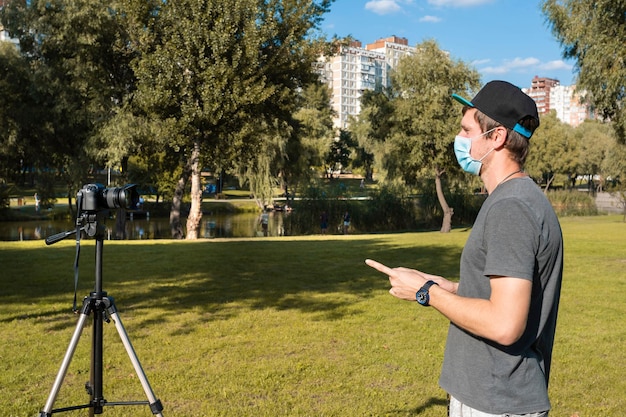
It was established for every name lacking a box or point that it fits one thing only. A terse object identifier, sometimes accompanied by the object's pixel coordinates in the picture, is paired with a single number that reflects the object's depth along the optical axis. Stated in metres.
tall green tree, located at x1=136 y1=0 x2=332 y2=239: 21.36
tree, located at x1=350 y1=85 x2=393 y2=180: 33.41
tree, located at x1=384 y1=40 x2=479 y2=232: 30.95
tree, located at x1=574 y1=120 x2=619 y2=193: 73.38
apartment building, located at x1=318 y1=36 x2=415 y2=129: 187.12
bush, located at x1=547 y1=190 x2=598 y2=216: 50.14
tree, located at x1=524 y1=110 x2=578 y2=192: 66.88
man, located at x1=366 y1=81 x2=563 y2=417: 2.10
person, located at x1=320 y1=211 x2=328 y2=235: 34.59
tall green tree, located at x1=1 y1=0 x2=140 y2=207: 27.77
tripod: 3.91
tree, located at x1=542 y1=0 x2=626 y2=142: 13.09
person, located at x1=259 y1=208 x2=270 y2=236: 37.53
